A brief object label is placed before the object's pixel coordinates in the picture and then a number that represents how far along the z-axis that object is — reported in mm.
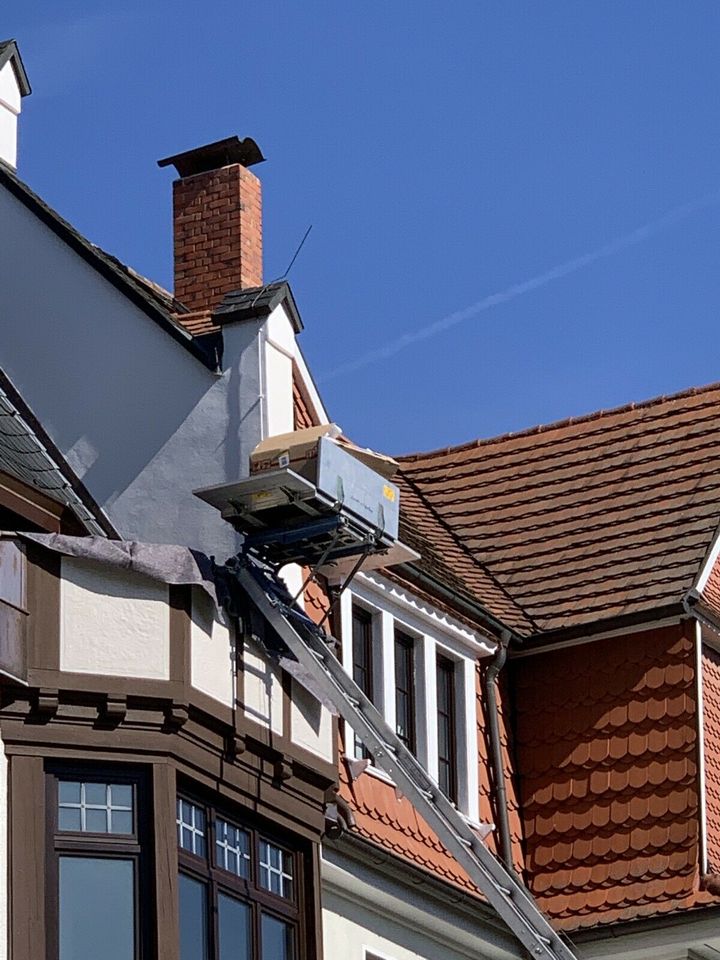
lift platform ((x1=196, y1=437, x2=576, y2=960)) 19547
